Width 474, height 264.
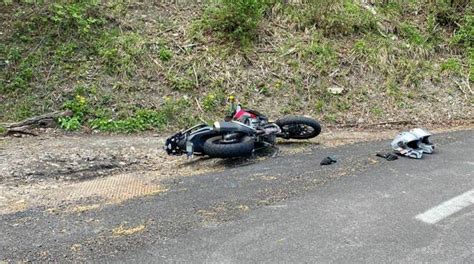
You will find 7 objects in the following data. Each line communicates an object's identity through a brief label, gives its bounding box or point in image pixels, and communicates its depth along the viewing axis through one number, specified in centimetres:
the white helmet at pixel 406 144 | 563
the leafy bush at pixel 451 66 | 984
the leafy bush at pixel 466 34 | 1081
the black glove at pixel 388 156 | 548
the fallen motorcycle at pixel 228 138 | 541
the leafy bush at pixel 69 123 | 693
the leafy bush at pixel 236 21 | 899
